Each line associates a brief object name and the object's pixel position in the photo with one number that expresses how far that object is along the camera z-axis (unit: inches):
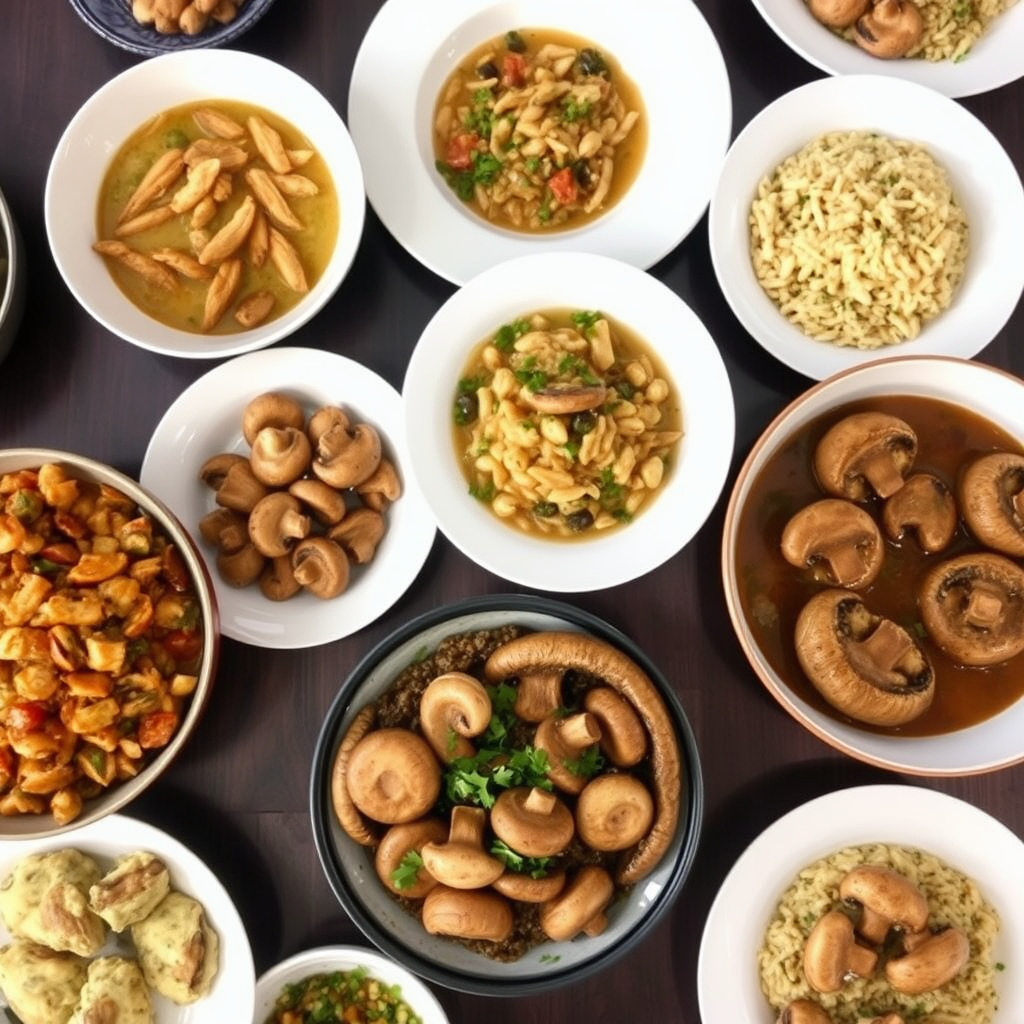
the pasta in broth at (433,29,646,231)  30.7
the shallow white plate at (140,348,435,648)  29.0
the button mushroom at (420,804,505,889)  25.6
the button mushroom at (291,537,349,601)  28.6
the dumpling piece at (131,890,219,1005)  27.4
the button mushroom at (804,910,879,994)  26.8
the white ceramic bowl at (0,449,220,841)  26.7
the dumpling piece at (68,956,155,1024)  26.8
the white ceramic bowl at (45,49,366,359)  29.0
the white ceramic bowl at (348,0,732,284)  29.9
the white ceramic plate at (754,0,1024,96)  30.3
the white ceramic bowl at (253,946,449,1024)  27.8
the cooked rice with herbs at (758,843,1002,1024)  27.8
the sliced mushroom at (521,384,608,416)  27.1
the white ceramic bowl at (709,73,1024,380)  29.1
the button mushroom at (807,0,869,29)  30.0
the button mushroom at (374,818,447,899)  26.7
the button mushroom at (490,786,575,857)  25.8
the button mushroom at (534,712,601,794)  26.4
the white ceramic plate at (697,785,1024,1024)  27.9
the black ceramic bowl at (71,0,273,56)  30.2
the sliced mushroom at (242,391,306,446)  29.1
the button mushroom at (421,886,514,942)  25.8
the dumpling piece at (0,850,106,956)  27.1
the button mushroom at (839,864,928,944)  26.9
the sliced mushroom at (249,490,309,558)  28.7
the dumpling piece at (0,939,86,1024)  27.2
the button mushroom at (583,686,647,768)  26.6
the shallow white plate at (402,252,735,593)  27.8
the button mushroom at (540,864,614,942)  26.1
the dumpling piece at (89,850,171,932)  27.0
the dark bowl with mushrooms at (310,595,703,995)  26.7
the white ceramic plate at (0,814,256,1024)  27.7
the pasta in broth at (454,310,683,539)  28.1
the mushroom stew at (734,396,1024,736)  27.3
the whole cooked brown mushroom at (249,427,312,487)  28.6
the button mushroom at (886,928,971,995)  26.7
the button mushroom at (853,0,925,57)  29.7
